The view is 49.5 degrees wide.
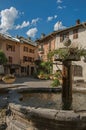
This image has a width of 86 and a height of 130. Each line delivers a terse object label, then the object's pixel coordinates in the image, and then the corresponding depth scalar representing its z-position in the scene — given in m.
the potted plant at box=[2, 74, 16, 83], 10.46
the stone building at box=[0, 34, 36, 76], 19.54
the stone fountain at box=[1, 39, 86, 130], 2.08
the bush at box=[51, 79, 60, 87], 6.52
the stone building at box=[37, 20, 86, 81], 12.93
